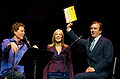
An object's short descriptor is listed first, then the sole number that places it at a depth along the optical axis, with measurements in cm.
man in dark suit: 426
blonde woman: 502
